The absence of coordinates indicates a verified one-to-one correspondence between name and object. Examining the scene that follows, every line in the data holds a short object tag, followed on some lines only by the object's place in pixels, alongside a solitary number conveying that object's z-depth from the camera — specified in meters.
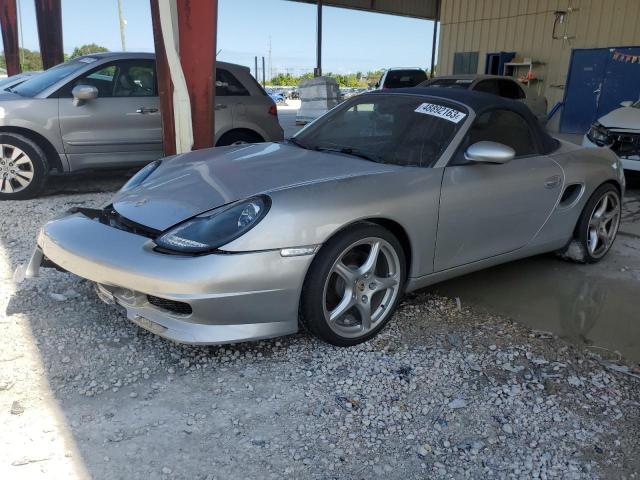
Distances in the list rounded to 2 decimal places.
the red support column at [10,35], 11.77
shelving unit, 14.79
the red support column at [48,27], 10.88
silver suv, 5.80
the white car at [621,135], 6.86
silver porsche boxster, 2.52
